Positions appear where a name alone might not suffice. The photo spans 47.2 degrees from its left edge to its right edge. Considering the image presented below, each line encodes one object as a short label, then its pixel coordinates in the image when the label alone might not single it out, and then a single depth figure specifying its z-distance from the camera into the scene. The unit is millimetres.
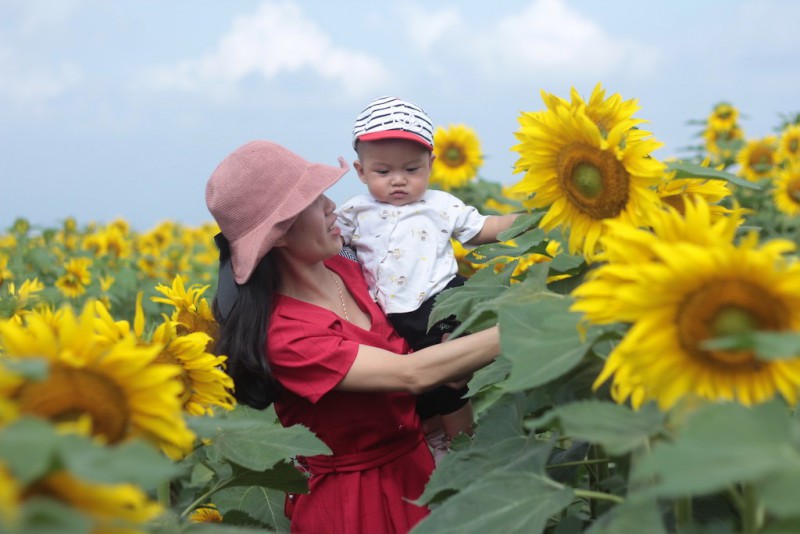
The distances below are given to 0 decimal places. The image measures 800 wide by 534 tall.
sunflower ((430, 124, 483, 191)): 7188
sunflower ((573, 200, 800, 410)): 1064
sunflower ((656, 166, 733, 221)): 1710
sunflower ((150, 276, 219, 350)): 2426
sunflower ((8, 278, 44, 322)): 2975
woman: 2186
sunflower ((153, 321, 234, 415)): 1790
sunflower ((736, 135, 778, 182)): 6688
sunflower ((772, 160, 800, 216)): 5551
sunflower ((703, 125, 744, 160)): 7668
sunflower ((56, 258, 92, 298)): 5508
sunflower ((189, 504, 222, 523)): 2559
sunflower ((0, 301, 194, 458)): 1068
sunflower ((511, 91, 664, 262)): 1555
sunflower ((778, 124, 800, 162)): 6523
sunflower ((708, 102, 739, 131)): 7961
